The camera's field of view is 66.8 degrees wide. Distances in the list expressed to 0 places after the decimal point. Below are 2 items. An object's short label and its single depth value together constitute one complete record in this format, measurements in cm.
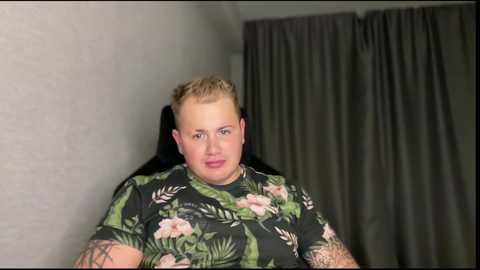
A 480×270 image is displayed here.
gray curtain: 231
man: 79
